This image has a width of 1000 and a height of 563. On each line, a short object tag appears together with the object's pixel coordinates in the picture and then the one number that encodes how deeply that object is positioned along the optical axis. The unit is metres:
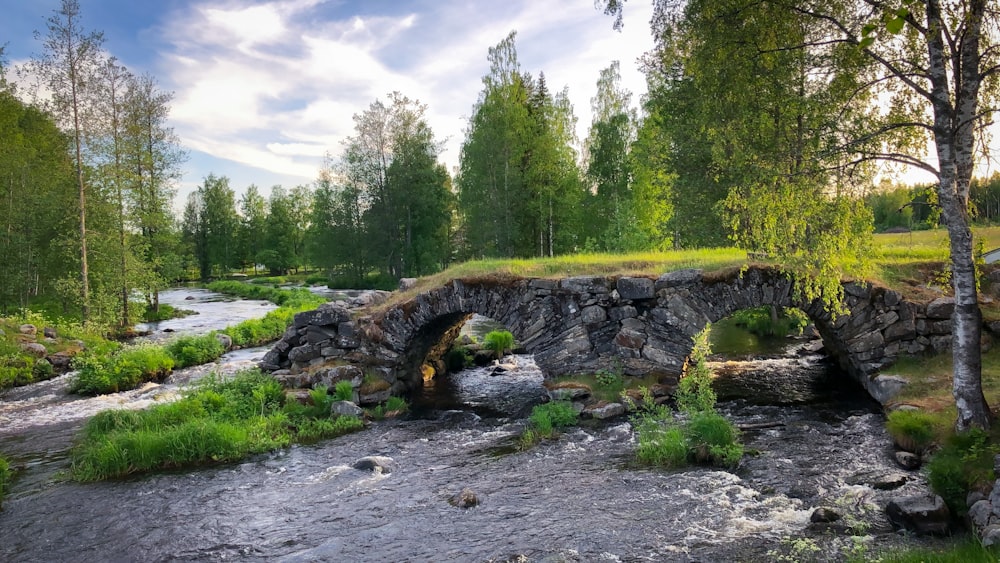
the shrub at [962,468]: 6.94
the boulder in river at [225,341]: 22.45
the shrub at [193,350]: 19.68
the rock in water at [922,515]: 6.65
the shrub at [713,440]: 9.36
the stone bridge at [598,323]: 12.45
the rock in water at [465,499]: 8.53
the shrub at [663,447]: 9.58
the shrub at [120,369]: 16.20
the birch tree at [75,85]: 23.33
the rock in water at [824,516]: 7.21
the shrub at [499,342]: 20.77
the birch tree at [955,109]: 7.48
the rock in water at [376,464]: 10.16
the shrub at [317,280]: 60.51
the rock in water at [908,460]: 8.72
